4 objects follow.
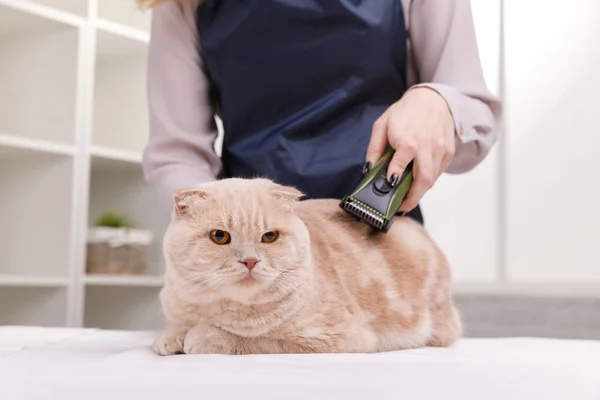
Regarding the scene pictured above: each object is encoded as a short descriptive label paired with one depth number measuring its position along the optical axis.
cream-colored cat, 0.81
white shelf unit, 2.13
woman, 1.15
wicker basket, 2.26
